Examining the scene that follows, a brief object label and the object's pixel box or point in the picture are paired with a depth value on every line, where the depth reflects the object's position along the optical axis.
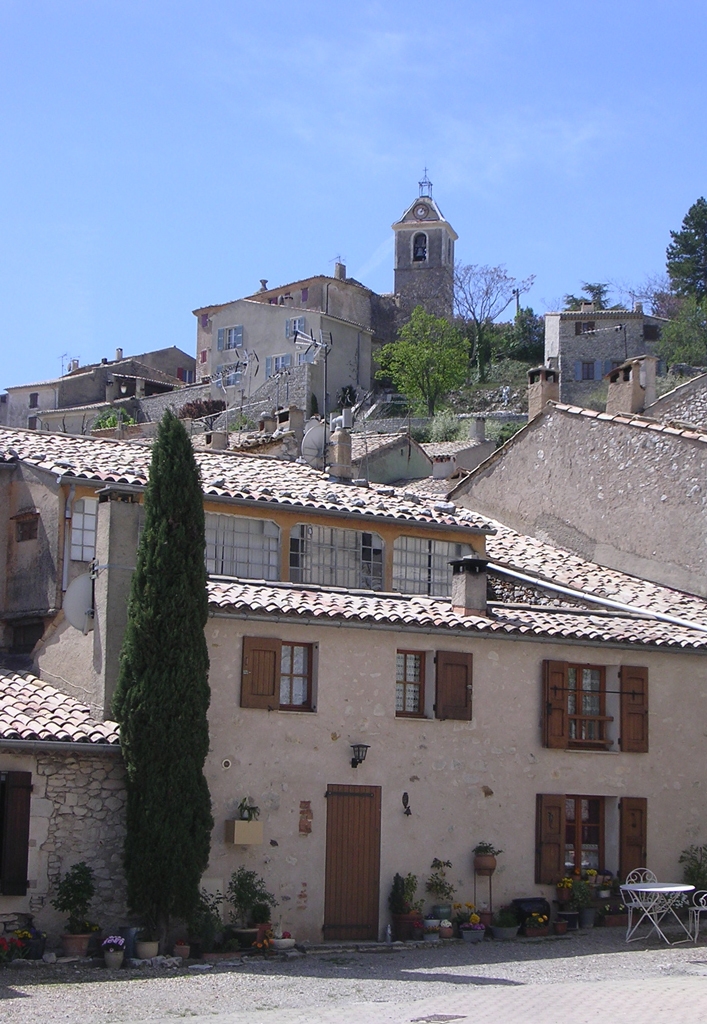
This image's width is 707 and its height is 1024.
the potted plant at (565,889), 20.62
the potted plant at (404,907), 19.17
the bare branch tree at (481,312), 81.81
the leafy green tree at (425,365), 70.94
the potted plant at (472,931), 19.38
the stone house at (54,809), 16.62
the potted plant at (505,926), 19.64
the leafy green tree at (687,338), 71.19
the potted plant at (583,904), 20.53
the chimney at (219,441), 34.00
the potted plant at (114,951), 16.14
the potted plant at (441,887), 19.70
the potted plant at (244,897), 18.08
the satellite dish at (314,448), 28.62
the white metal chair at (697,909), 19.67
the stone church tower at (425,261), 86.69
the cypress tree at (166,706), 17.08
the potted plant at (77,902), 16.55
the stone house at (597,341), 74.88
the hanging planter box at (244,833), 18.12
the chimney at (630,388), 29.84
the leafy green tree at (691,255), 84.69
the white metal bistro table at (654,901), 18.86
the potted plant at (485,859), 19.92
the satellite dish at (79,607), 18.70
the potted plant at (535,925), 19.95
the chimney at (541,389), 31.52
